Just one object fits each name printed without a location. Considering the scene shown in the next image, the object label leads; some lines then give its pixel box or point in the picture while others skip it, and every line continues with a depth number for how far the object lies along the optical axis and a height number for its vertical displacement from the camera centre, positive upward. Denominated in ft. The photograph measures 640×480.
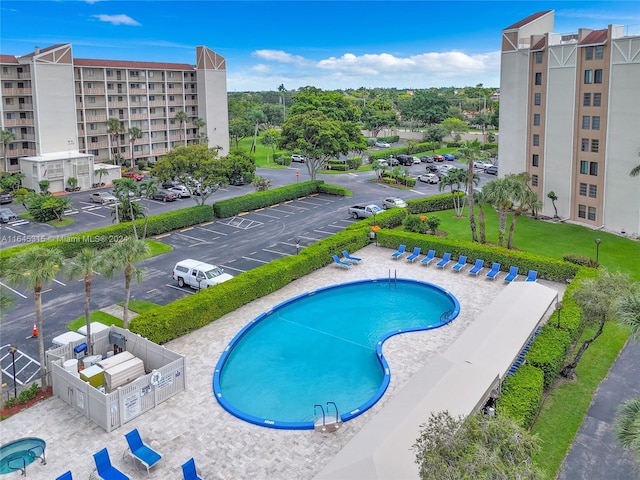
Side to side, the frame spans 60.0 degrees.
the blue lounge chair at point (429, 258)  123.54 -23.21
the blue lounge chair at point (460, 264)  117.91 -23.68
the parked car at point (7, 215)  159.28 -15.89
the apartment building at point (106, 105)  207.21 +22.61
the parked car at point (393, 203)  171.84 -15.09
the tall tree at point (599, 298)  70.49 -18.61
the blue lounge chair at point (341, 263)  121.19 -23.59
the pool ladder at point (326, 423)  64.34 -31.13
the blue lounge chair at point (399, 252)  127.85 -22.73
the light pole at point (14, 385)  70.28 -28.82
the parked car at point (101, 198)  180.55 -12.74
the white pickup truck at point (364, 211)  160.81 -16.24
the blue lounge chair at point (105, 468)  54.44 -30.74
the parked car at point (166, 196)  186.91 -12.84
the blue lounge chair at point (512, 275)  111.14 -24.60
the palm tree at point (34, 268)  68.18 -13.30
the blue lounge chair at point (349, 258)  124.26 -23.04
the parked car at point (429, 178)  218.69 -9.65
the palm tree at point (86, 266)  72.33 -14.00
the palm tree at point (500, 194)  119.24 -8.83
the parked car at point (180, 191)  192.58 -11.67
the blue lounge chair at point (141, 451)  57.00 -30.49
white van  106.42 -22.74
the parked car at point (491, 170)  238.64 -7.47
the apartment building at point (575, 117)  135.23 +8.99
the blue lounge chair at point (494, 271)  112.85 -24.18
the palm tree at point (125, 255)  77.20 -13.49
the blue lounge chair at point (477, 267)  115.75 -23.98
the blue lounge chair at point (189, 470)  53.88 -30.21
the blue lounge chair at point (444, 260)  120.57 -23.31
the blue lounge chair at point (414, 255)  125.39 -22.92
